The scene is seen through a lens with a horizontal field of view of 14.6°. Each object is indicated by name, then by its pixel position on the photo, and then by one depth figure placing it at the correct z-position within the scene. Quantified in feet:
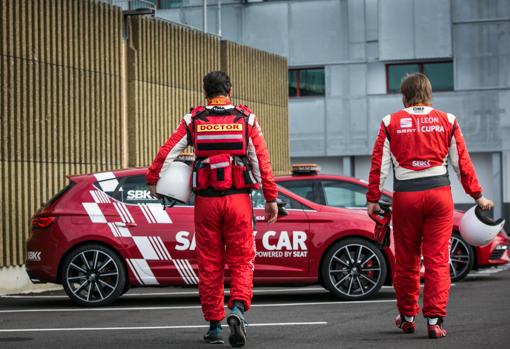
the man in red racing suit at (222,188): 47.39
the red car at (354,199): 78.78
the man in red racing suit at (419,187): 48.07
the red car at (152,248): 69.17
